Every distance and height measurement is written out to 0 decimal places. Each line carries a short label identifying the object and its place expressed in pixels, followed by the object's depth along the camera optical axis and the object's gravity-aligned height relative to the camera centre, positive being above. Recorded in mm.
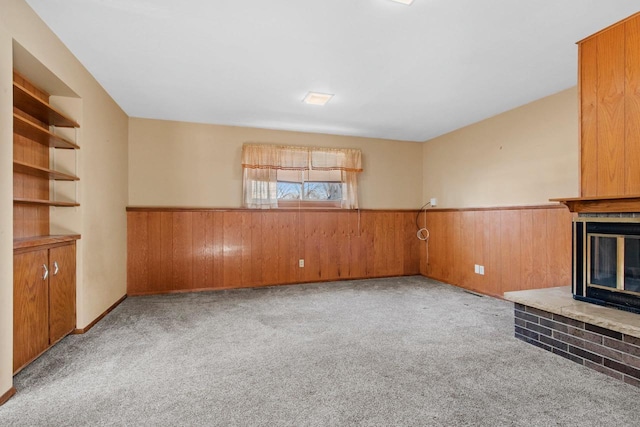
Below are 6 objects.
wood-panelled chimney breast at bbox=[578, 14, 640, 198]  2104 +726
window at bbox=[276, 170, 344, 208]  4711 +387
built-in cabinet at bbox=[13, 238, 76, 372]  2025 -606
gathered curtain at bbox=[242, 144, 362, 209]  4477 +688
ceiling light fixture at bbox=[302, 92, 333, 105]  3402 +1268
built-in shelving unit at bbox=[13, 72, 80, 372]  2061 -198
